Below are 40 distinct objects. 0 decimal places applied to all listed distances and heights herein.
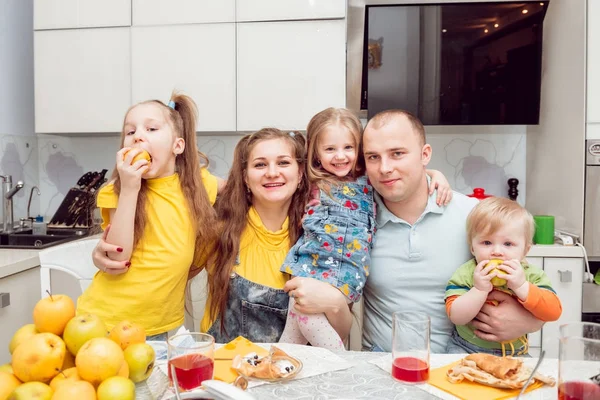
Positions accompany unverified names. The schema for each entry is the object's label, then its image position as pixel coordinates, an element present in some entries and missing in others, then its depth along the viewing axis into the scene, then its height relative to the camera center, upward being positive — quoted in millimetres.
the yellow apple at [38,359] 717 -289
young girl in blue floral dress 1447 -173
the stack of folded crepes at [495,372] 907 -393
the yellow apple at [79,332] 776 -266
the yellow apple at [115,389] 708 -329
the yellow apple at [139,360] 811 -325
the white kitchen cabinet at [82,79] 2617 +496
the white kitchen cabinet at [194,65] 2555 +563
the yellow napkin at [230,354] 954 -406
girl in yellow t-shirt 1414 -173
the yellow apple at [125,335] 843 -295
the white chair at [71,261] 1594 -315
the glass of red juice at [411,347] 932 -349
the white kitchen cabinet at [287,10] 2488 +846
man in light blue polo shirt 1522 -208
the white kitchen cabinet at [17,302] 1839 -540
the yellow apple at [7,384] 703 -322
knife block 2541 -240
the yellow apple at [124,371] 770 -328
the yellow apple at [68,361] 786 -319
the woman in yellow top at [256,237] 1541 -224
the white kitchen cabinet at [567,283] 2178 -506
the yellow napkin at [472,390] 887 -414
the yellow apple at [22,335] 795 -280
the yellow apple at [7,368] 751 -320
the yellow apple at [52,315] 798 -246
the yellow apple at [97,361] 728 -295
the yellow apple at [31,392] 677 -320
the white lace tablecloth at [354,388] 874 -412
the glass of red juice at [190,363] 842 -344
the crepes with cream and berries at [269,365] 938 -393
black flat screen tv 2457 +579
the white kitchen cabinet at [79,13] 2594 +853
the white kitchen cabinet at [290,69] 2508 +537
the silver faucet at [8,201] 2441 -168
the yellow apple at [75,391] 682 -321
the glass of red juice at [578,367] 746 -311
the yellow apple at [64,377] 718 -321
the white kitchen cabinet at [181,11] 2541 +848
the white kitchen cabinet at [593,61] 2150 +506
